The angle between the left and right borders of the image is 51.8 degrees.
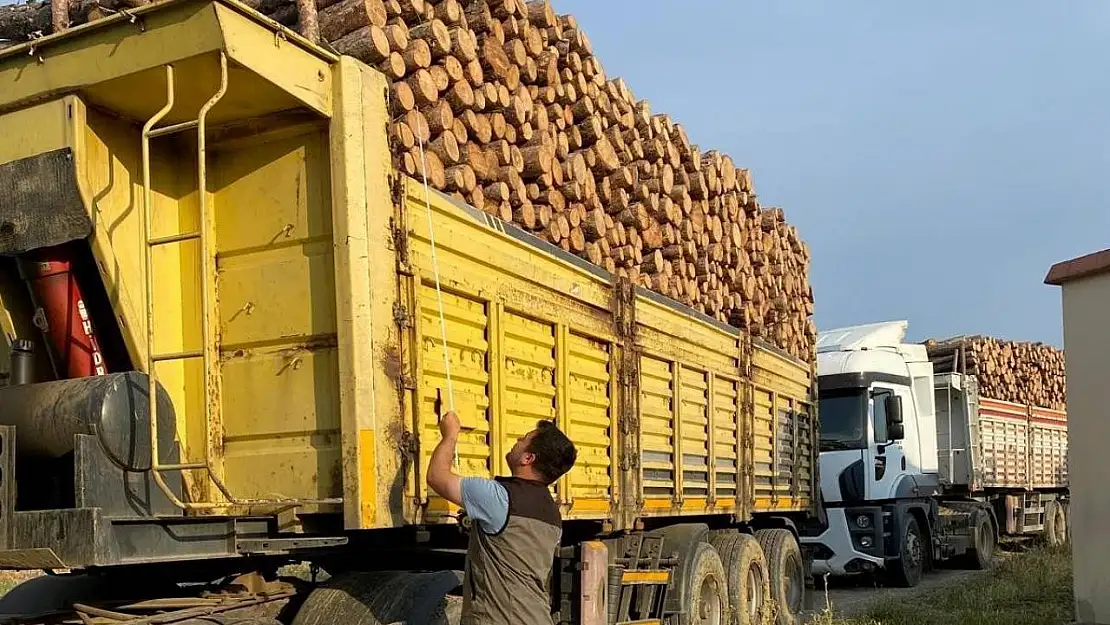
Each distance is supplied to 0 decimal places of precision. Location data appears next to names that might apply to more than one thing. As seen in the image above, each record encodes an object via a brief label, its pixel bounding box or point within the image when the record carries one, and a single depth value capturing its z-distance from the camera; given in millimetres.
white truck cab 12789
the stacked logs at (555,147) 5312
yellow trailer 4070
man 4012
